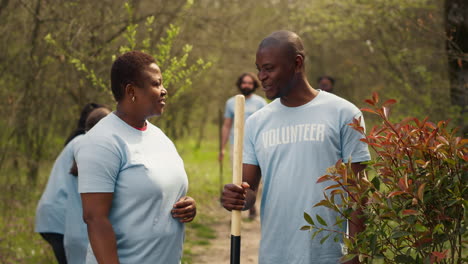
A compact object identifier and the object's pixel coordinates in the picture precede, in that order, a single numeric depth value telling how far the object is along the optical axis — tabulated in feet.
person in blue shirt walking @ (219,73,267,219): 31.65
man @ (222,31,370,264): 10.30
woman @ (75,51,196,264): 9.36
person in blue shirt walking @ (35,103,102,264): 15.19
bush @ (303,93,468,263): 8.41
